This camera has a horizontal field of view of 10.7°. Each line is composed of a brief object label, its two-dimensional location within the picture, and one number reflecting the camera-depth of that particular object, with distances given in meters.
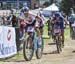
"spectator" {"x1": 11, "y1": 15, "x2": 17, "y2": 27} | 27.50
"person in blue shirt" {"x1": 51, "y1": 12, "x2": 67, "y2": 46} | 17.83
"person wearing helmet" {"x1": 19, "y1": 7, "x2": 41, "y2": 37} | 13.63
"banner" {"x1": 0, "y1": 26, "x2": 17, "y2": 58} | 13.56
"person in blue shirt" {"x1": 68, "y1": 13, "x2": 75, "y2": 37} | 26.79
